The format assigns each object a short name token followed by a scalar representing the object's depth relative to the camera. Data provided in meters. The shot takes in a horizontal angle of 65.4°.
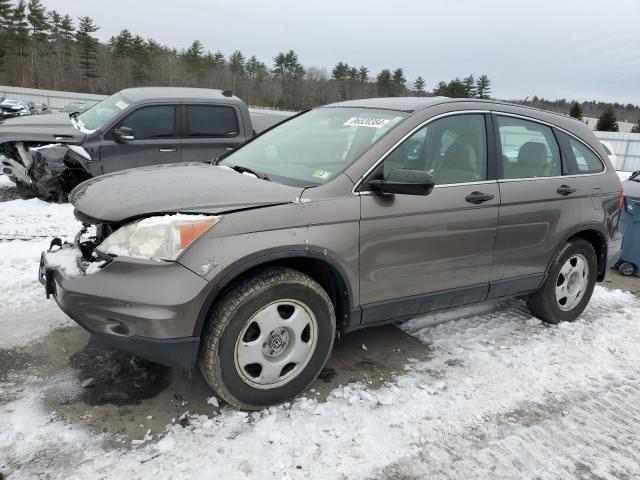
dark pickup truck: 7.27
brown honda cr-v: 2.61
